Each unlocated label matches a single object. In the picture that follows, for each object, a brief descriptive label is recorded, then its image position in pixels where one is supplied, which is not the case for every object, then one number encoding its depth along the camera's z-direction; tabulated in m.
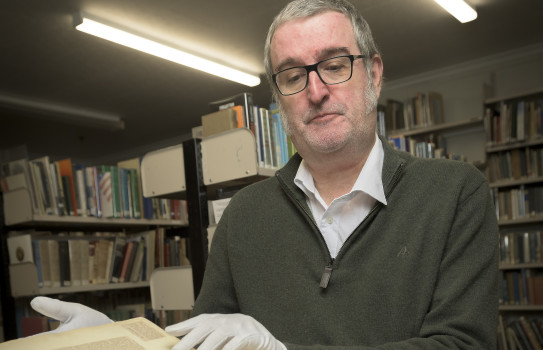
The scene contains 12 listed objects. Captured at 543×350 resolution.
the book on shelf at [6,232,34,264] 3.31
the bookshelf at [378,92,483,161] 5.75
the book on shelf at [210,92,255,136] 2.41
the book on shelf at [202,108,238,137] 2.38
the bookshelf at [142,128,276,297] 2.23
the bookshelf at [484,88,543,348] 4.98
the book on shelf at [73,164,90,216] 3.62
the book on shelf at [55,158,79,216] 3.56
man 0.91
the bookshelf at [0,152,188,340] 3.32
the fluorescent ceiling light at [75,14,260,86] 4.22
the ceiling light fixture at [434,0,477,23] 4.31
